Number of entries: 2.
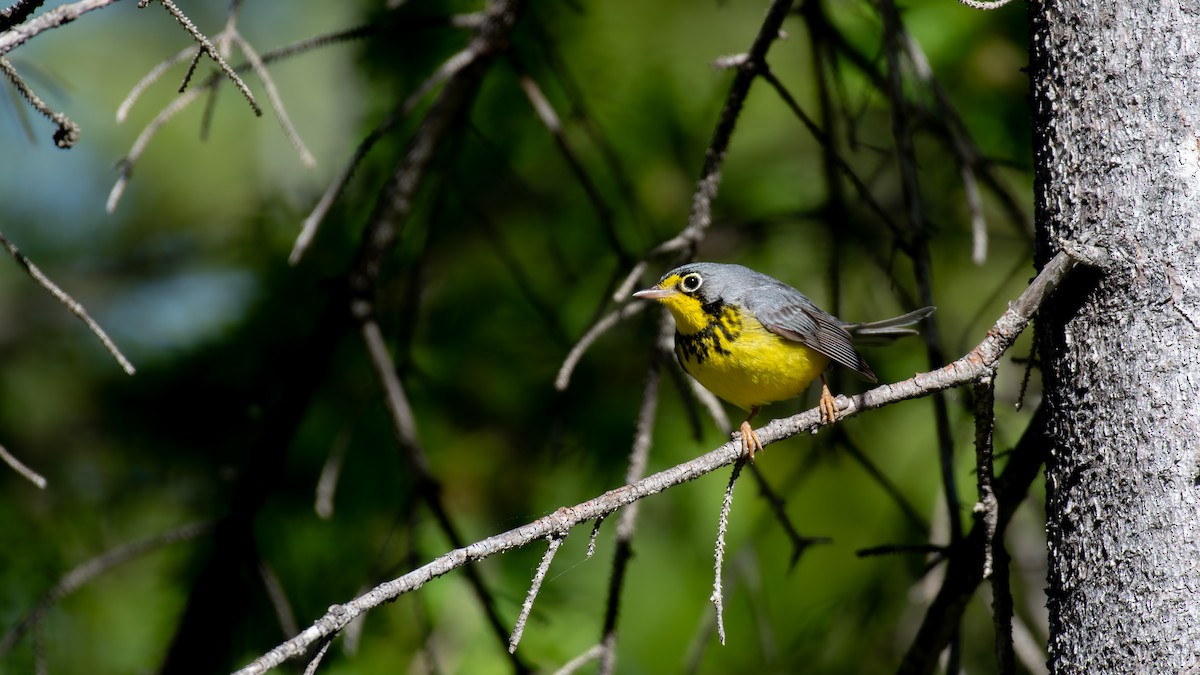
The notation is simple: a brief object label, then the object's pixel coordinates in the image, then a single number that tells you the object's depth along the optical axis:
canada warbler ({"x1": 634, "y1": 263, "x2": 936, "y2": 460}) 7.43
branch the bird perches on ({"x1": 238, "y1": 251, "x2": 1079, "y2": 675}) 3.97
